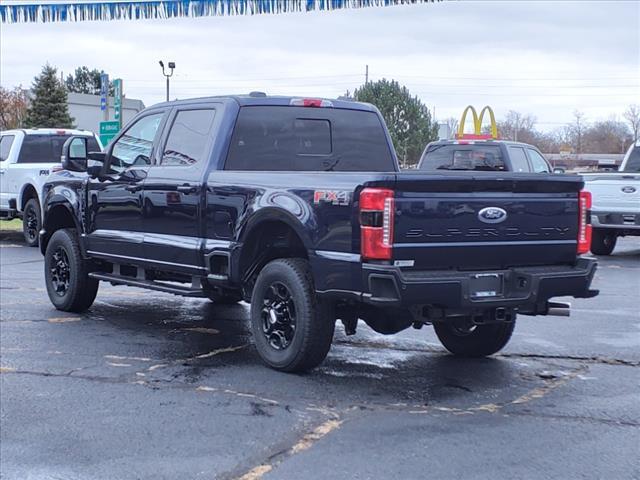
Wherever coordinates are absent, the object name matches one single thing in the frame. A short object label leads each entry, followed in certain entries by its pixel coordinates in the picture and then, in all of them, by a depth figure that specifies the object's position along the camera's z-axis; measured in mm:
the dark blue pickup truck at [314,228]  6047
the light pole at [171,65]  36844
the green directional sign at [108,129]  25156
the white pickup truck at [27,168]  17031
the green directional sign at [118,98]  29966
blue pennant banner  12680
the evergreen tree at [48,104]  54219
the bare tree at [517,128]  77938
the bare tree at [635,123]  73438
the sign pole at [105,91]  32194
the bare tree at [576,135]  81188
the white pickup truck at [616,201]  15781
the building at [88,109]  71375
